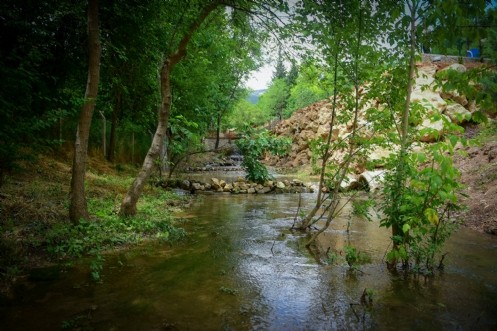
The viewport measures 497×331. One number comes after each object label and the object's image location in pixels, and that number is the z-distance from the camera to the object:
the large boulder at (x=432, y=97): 20.47
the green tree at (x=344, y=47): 6.51
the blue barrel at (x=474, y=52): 32.21
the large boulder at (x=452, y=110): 19.62
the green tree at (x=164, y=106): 7.83
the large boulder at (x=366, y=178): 15.40
